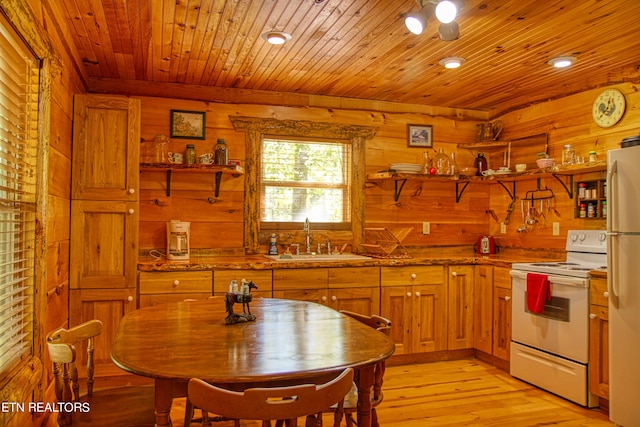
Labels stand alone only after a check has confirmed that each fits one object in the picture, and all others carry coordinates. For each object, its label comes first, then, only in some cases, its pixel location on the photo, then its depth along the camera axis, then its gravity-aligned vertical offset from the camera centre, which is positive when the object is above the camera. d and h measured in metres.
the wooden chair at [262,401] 1.32 -0.50
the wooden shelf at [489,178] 3.92 +0.41
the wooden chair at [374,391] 1.95 -0.71
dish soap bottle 4.09 -0.21
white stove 3.15 -0.69
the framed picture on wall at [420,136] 4.66 +0.85
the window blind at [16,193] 1.88 +0.12
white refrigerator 2.72 -0.34
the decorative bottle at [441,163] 4.53 +0.57
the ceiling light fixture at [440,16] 2.36 +1.06
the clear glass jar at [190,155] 3.88 +0.54
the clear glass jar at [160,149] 3.82 +0.57
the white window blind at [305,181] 4.28 +0.37
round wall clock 3.59 +0.90
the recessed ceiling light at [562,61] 3.32 +1.15
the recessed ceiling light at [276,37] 2.95 +1.15
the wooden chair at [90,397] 1.80 -0.74
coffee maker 3.78 -0.16
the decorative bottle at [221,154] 3.89 +0.55
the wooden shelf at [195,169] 3.74 +0.42
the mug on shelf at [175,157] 3.88 +0.52
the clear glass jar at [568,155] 3.79 +0.55
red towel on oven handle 3.36 -0.47
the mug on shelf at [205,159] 3.90 +0.51
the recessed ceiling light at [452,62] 3.35 +1.15
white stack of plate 4.36 +0.51
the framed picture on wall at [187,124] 4.00 +0.81
